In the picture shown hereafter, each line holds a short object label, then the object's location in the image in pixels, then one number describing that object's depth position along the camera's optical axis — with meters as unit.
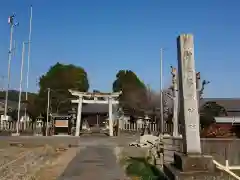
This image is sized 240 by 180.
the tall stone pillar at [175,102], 20.67
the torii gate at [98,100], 38.33
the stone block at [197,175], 5.51
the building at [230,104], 44.26
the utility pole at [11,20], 37.07
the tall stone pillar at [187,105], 6.22
